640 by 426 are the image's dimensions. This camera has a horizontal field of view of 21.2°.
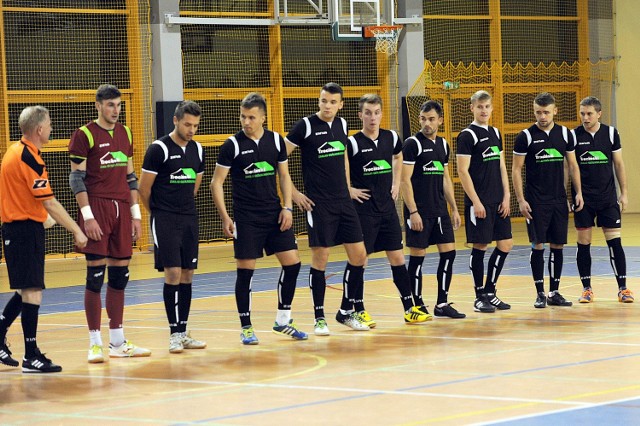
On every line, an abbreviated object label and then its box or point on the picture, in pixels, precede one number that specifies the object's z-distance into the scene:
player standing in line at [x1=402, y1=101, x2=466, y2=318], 15.62
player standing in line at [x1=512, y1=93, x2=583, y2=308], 16.55
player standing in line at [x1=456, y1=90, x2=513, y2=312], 16.13
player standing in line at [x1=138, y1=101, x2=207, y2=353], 13.27
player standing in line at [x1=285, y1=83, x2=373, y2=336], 14.34
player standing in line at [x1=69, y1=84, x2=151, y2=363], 12.81
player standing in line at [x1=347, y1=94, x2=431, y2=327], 15.02
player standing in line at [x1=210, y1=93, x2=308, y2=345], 13.80
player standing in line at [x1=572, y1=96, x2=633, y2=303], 16.86
